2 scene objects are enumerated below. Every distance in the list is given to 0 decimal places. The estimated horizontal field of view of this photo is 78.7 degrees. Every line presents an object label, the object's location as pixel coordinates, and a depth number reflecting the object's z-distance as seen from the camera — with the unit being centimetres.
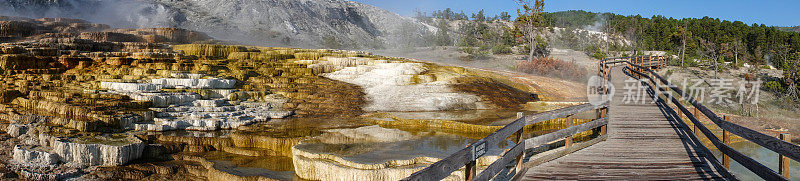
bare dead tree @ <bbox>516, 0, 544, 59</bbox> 3816
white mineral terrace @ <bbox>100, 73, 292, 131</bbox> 1188
